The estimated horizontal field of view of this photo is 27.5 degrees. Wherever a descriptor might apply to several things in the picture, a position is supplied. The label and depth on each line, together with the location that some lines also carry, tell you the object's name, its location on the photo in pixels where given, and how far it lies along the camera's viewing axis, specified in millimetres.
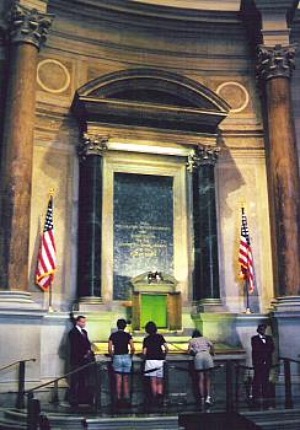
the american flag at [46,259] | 13250
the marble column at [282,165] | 13773
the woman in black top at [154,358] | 10258
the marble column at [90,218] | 13531
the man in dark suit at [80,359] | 10500
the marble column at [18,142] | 12172
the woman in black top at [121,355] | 10172
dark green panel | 14547
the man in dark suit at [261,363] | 11266
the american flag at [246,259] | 14469
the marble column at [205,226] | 14344
